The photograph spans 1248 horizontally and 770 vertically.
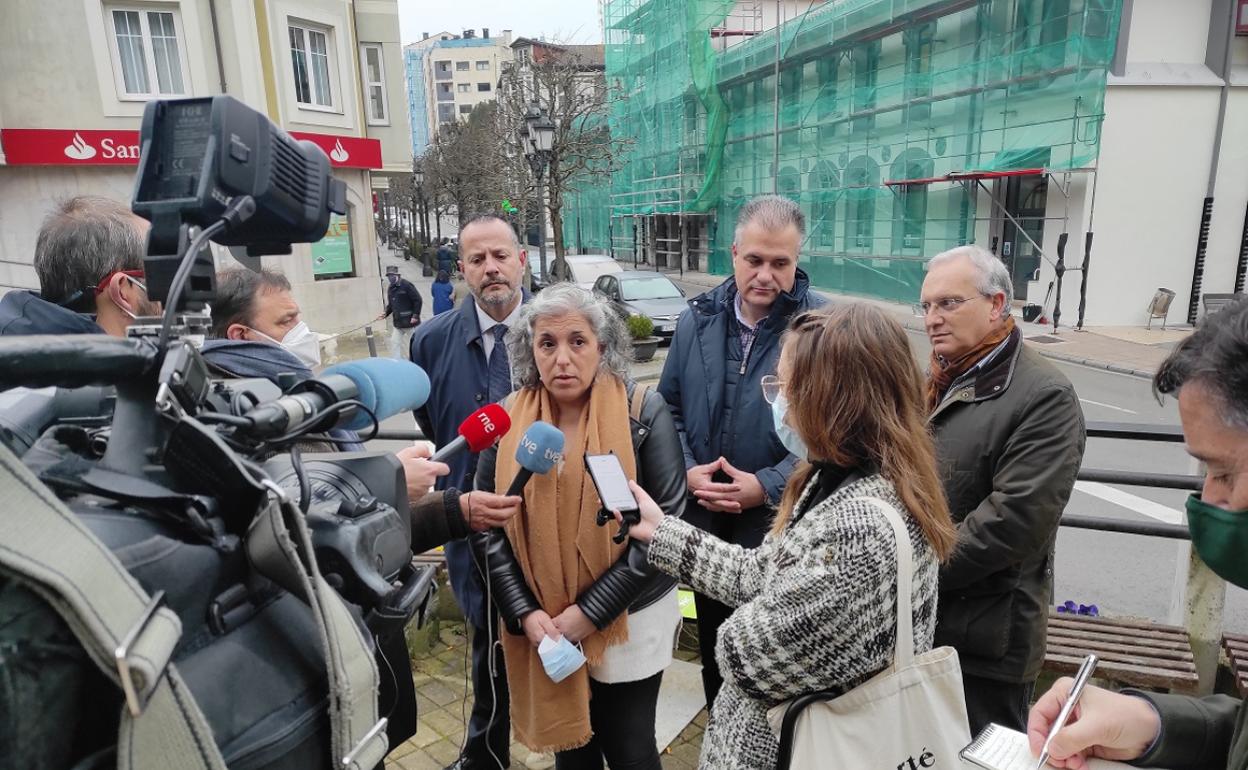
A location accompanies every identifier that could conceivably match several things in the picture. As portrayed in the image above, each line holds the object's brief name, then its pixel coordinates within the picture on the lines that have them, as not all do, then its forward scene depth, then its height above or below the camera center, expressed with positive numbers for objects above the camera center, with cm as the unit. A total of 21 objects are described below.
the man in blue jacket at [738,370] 300 -63
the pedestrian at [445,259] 1633 -86
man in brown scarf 235 -92
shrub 1222 -174
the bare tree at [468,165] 2558 +217
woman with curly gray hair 252 -115
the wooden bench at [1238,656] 286 -176
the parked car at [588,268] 1847 -122
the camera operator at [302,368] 135 -43
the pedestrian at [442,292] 1398 -127
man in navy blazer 298 -66
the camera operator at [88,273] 209 -12
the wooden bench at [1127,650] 293 -177
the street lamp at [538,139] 1339 +139
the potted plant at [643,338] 1209 -191
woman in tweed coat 162 -71
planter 1206 -206
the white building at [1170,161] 1543 +84
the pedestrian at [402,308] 1409 -155
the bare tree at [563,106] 1969 +306
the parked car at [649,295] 1490 -162
